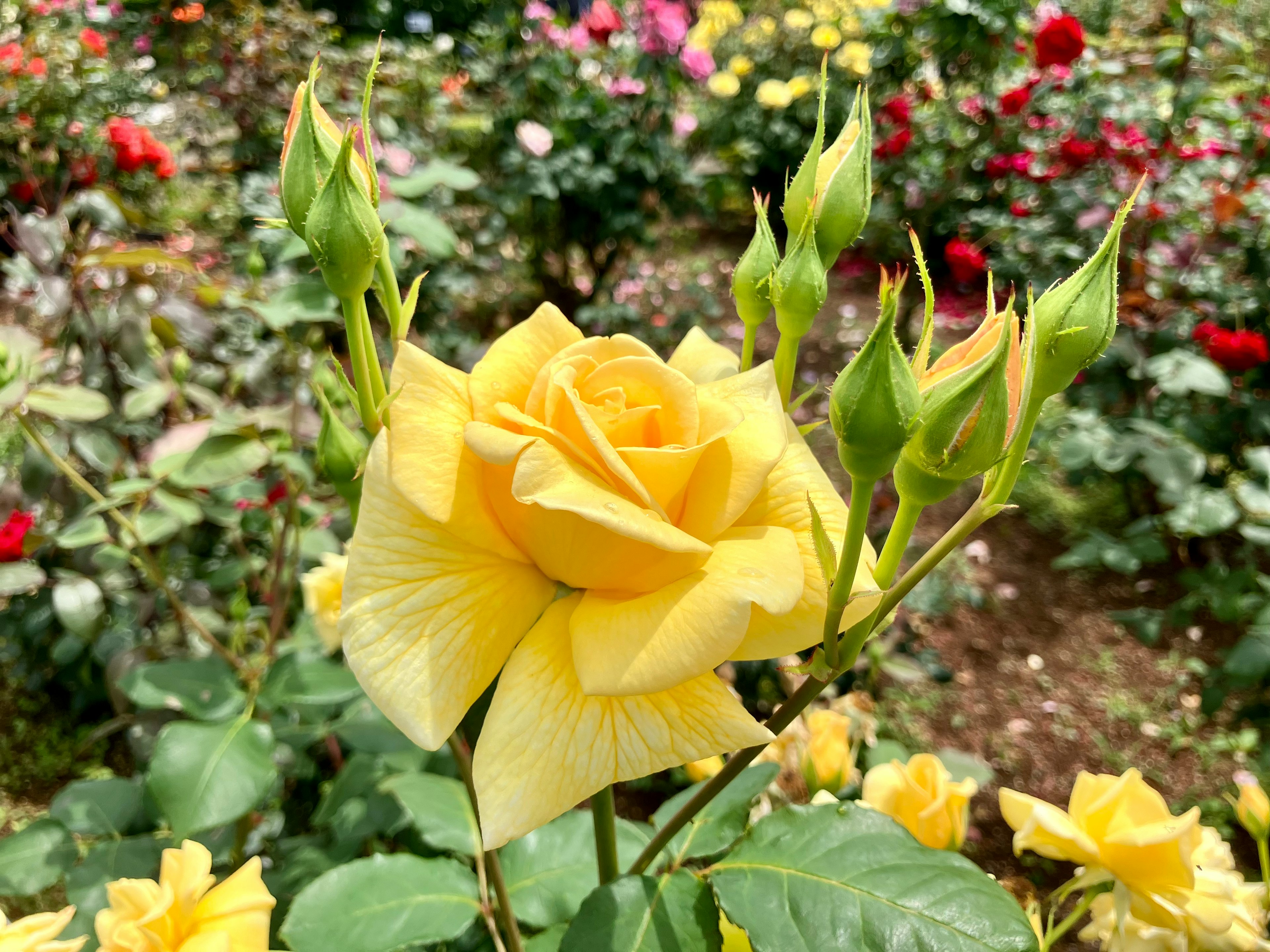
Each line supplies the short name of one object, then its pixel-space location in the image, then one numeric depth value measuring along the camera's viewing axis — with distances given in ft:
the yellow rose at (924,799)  1.98
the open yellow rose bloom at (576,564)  1.09
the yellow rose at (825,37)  9.89
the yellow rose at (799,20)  13.26
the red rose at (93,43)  8.86
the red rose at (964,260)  7.01
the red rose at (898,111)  9.12
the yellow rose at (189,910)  1.40
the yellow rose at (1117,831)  1.66
